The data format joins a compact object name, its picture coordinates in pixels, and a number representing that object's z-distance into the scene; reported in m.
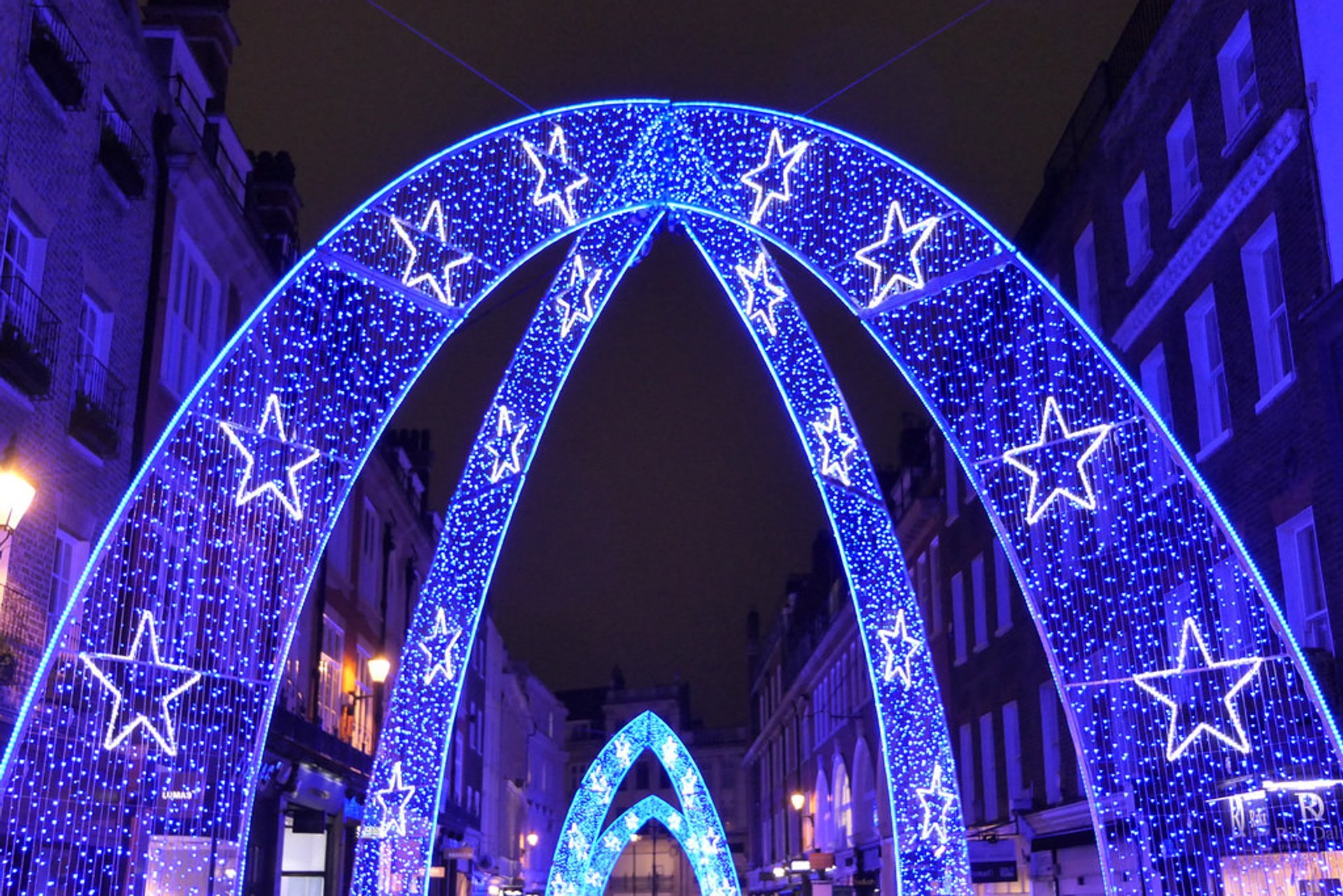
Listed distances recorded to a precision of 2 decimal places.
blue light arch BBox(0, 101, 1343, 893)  12.88
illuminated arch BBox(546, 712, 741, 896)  34.91
